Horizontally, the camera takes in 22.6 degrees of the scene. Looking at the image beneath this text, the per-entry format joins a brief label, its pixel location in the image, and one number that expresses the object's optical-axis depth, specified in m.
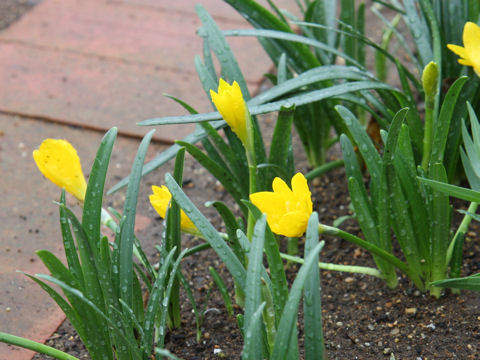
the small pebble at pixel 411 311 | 0.92
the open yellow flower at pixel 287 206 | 0.78
